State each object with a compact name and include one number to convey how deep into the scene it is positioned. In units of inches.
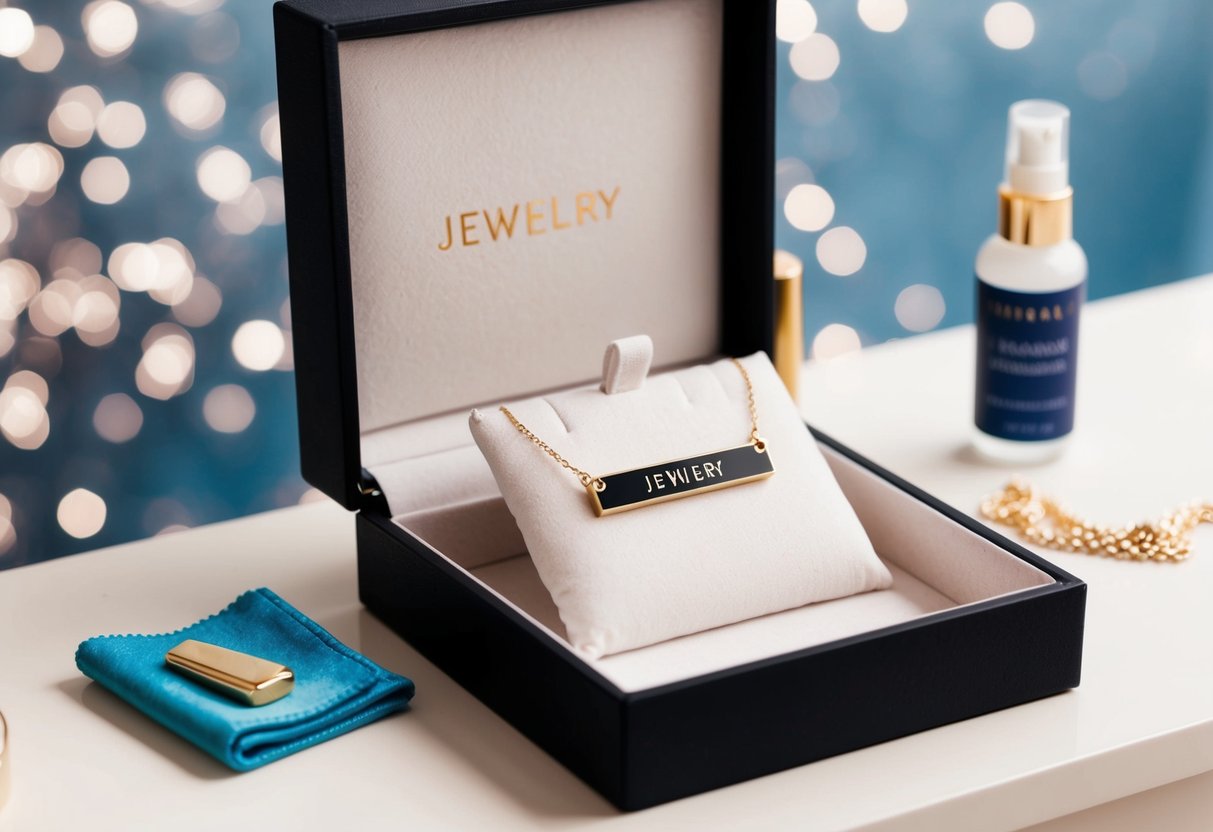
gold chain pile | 29.2
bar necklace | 27.0
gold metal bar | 26.4
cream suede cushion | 26.8
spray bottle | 30.3
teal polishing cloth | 26.1
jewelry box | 25.8
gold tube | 31.8
